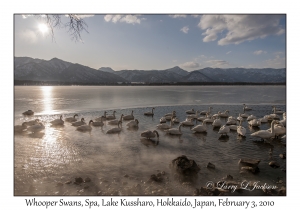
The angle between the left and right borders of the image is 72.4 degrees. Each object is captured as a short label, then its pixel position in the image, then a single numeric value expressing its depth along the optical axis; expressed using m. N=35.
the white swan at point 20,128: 18.39
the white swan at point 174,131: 18.30
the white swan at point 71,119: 23.47
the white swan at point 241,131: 17.29
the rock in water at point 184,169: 10.05
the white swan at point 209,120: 22.72
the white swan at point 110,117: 25.62
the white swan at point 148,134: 16.73
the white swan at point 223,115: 26.69
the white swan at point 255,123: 21.22
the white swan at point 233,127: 19.34
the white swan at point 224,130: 17.50
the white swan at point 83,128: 19.61
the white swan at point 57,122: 21.73
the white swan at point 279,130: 16.80
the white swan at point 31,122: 20.61
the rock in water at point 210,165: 11.15
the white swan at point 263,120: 23.57
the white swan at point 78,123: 20.91
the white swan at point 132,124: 21.12
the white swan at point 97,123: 22.08
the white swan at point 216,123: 21.20
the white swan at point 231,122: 21.77
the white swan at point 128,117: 25.44
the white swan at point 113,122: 22.65
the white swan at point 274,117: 25.59
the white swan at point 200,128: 18.88
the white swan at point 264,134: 15.59
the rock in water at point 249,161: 11.24
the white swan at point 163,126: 20.05
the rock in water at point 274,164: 11.47
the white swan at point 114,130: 18.95
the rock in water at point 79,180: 9.47
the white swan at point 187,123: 21.88
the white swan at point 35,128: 18.43
